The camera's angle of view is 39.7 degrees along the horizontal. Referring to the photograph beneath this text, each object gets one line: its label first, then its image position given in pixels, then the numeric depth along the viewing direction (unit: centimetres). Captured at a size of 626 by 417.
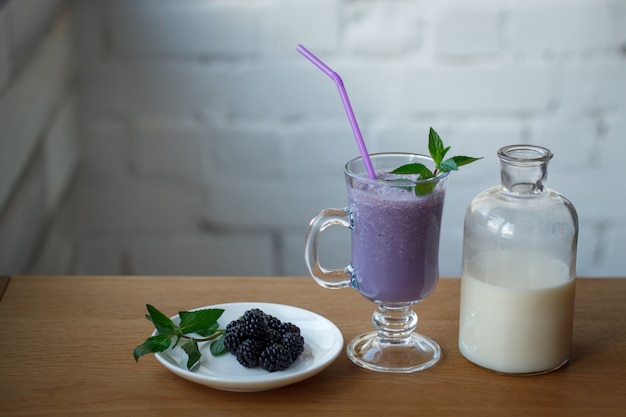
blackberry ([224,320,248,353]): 90
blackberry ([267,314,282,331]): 92
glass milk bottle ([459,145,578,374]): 88
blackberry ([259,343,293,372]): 87
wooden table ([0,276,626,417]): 84
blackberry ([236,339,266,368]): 88
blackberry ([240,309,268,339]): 90
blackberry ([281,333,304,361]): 88
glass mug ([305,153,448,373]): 88
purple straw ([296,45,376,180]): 91
